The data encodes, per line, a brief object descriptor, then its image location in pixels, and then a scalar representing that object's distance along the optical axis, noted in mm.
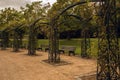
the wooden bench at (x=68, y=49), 19062
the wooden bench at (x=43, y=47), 23603
